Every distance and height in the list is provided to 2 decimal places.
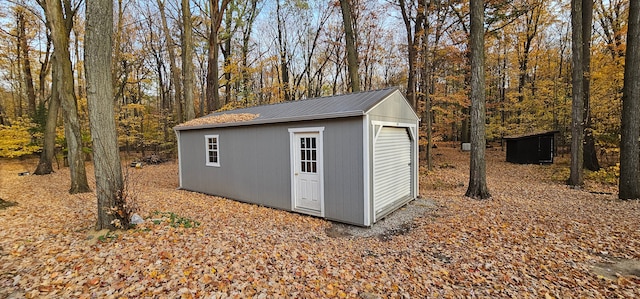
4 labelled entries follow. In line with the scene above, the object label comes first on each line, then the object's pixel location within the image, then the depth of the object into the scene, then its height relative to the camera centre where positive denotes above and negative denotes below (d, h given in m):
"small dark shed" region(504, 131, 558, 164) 12.62 -0.72
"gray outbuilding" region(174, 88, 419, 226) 5.44 -0.42
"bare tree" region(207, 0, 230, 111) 12.31 +4.04
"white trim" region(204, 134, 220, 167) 8.11 -0.24
